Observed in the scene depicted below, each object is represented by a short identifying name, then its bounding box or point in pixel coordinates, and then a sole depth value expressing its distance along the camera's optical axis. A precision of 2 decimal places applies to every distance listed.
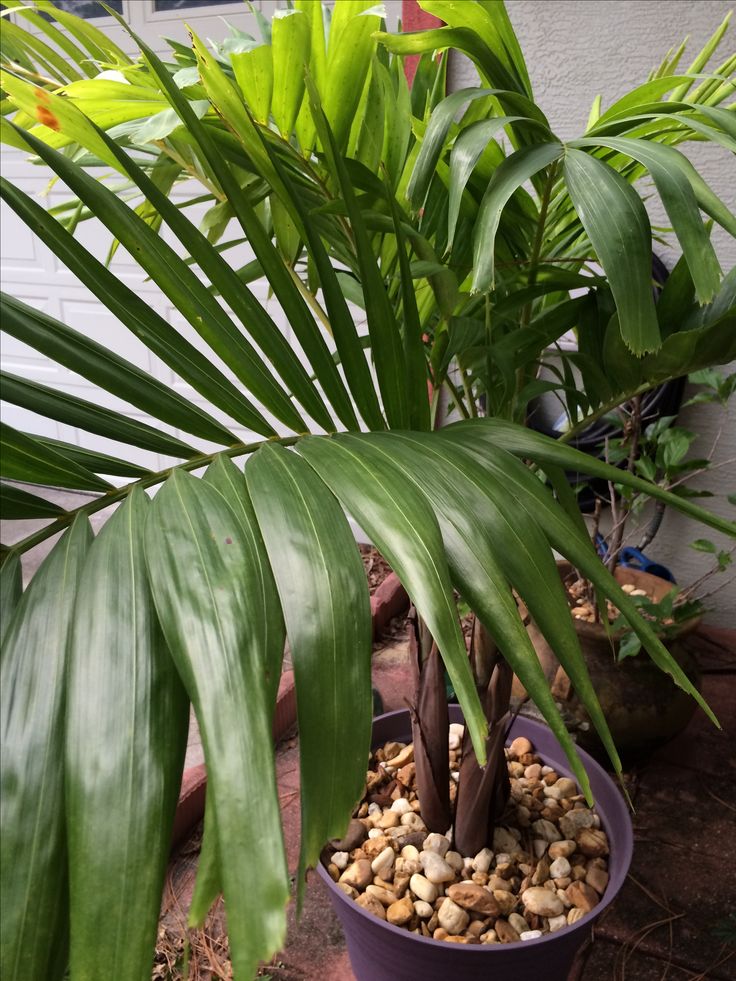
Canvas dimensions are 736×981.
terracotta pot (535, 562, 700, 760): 1.33
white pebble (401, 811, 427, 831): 1.03
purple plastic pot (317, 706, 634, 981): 0.80
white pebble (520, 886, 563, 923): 0.92
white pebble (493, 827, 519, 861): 1.01
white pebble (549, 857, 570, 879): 0.96
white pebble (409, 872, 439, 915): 0.93
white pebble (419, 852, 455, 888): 0.95
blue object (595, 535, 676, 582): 1.74
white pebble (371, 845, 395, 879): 0.96
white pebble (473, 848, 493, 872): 0.97
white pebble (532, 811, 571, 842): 1.01
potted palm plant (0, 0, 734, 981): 0.35
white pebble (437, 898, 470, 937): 0.89
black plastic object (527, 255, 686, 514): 1.70
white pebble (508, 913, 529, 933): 0.90
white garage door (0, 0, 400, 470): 2.27
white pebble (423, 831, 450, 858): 0.98
